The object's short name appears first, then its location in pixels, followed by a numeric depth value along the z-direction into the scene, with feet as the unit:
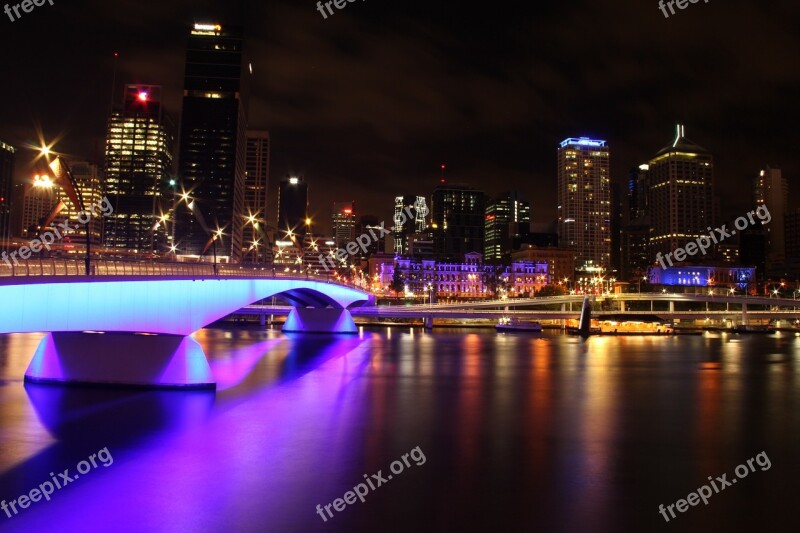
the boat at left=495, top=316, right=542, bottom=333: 311.06
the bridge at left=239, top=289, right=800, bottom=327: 301.02
